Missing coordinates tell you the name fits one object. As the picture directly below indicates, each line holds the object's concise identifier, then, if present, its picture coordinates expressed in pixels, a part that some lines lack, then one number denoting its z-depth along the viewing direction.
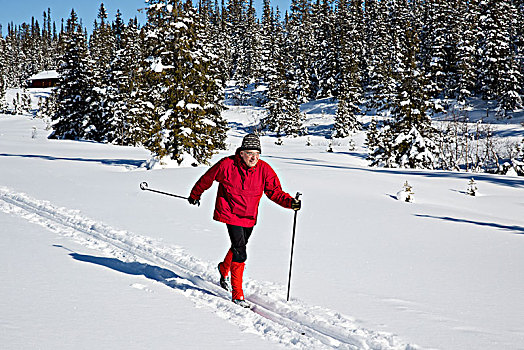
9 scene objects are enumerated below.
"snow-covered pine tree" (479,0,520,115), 43.59
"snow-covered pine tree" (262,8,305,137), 52.47
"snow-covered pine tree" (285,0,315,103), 67.00
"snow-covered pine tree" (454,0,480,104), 49.06
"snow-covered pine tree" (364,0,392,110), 56.81
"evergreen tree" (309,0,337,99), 65.19
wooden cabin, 103.06
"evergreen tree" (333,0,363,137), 48.81
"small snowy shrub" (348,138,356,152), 39.94
